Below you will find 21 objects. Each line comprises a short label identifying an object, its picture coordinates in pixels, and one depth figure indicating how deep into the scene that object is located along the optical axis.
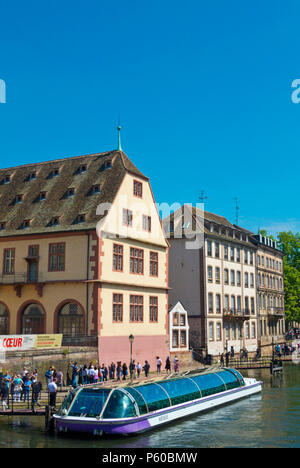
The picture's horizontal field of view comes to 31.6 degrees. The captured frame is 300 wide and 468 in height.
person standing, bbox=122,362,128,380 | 35.83
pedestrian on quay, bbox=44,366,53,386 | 29.47
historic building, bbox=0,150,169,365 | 38.88
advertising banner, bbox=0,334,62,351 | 30.55
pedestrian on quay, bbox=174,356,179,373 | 43.19
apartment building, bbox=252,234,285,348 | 71.56
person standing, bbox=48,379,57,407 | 24.52
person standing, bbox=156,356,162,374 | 41.49
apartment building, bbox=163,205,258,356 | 57.31
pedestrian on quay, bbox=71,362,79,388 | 30.99
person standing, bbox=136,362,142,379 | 38.38
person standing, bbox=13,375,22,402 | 27.52
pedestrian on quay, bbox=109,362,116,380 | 36.63
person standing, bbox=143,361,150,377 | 38.47
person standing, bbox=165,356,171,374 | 42.51
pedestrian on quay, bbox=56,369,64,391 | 30.70
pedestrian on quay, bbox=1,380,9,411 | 26.10
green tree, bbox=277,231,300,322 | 80.75
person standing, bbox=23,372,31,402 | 27.29
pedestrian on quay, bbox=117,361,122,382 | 35.51
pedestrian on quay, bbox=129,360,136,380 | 35.74
